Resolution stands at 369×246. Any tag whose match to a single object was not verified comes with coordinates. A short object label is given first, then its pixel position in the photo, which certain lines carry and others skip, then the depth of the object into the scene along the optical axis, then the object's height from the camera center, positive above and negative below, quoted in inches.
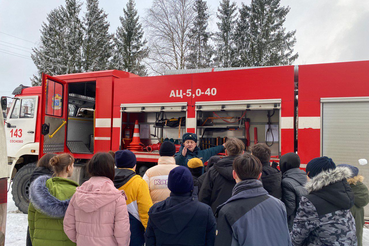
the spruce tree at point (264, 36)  874.1 +333.8
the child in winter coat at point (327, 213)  80.7 -23.6
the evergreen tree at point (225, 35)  946.1 +363.4
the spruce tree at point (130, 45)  1044.5 +344.2
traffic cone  245.9 -10.9
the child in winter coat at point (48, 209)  90.7 -27.7
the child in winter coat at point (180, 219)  76.0 -24.9
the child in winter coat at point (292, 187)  122.2 -23.7
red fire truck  181.2 +16.6
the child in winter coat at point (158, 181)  117.0 -21.8
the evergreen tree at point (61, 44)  966.4 +320.5
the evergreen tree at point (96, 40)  995.9 +342.7
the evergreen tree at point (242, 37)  898.1 +342.4
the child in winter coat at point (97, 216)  84.1 -27.9
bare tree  943.7 +357.4
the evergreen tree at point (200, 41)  954.7 +335.5
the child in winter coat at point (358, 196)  106.5 -24.0
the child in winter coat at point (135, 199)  100.4 -25.6
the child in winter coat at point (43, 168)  119.8 -18.4
